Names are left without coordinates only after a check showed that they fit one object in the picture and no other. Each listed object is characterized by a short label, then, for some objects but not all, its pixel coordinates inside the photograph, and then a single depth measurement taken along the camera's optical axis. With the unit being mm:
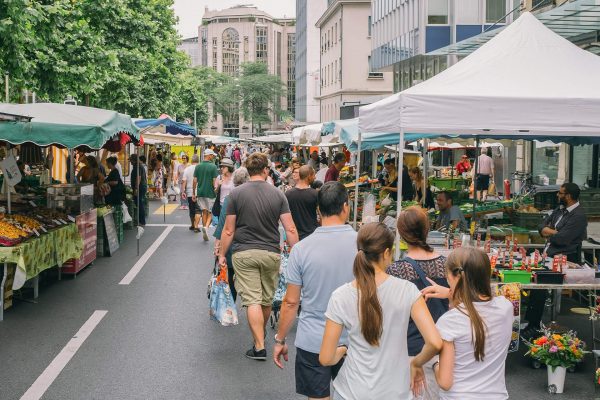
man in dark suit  9469
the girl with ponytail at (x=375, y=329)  3838
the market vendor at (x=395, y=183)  16542
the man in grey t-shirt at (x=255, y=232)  7816
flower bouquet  7176
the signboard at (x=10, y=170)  12766
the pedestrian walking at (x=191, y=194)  19872
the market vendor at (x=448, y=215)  10977
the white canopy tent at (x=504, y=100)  8227
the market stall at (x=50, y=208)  10336
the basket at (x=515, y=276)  7887
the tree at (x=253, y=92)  125000
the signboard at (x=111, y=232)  15466
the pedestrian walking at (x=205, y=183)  17859
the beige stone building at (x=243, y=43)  177000
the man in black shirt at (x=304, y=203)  9781
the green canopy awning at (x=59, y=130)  12602
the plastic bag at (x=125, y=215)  18538
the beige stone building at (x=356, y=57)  72438
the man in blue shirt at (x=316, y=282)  4809
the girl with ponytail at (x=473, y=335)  4016
